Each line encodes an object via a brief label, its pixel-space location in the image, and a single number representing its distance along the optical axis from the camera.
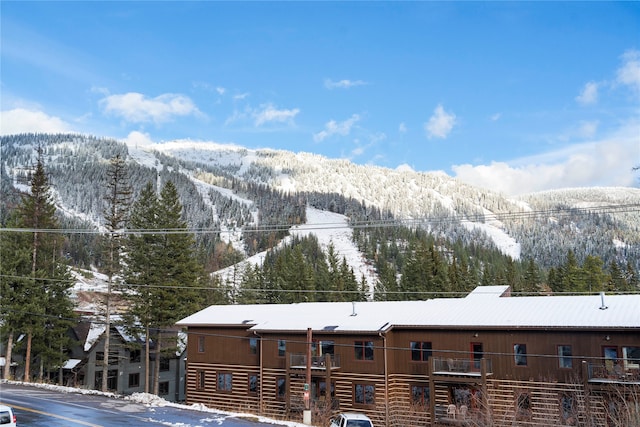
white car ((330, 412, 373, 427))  25.30
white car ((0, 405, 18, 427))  21.09
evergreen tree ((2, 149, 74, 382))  44.19
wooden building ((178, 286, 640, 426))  29.30
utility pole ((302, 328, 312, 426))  28.39
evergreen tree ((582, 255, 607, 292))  77.06
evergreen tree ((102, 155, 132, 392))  44.99
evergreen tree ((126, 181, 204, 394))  49.28
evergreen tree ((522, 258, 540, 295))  82.50
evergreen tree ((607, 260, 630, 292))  80.90
